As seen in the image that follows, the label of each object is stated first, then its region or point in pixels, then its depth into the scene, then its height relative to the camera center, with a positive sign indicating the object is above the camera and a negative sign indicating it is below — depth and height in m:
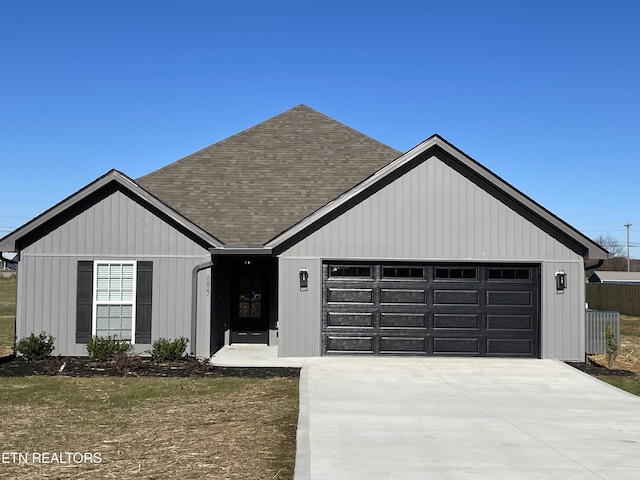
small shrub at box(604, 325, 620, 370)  14.65 -1.51
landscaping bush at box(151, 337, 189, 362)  14.26 -1.65
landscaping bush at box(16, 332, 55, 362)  14.38 -1.62
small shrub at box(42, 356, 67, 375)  12.91 -1.87
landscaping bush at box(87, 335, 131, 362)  14.12 -1.60
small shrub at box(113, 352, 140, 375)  12.95 -1.81
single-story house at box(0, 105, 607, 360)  15.06 +0.22
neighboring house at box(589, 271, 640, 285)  59.31 +0.35
